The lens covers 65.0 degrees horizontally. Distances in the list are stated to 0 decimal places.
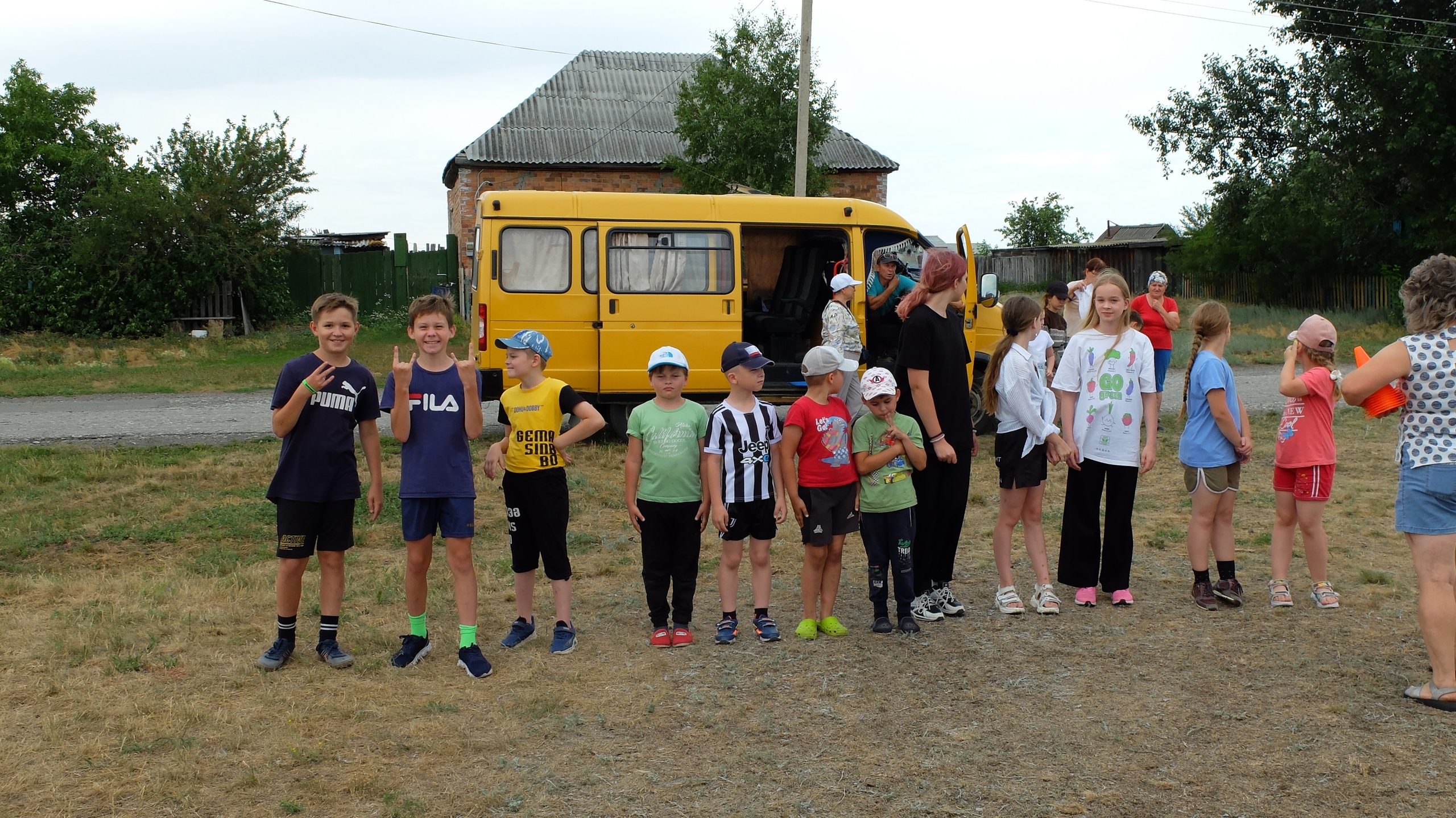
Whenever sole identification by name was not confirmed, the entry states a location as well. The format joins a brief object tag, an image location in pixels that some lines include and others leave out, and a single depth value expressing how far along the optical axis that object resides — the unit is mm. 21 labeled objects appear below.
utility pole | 17250
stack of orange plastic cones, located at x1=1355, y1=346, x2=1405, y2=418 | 4469
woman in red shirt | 10789
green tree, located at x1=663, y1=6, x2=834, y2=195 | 23547
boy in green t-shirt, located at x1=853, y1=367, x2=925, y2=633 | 5410
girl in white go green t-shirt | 5754
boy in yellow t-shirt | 5242
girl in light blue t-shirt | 5812
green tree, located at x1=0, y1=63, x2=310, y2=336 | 23328
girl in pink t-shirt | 5641
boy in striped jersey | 5305
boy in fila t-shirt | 5074
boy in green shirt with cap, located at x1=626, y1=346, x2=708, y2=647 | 5328
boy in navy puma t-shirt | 5000
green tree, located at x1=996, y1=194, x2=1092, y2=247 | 65250
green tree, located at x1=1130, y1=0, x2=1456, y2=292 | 24875
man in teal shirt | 10289
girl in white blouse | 5727
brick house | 29484
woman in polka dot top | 4379
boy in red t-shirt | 5367
